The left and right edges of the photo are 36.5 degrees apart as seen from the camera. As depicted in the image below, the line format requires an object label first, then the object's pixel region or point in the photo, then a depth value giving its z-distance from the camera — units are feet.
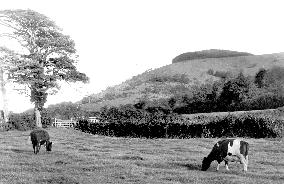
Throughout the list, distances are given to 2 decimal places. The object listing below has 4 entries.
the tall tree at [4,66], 186.09
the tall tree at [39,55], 189.37
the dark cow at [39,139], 87.61
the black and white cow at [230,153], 64.75
